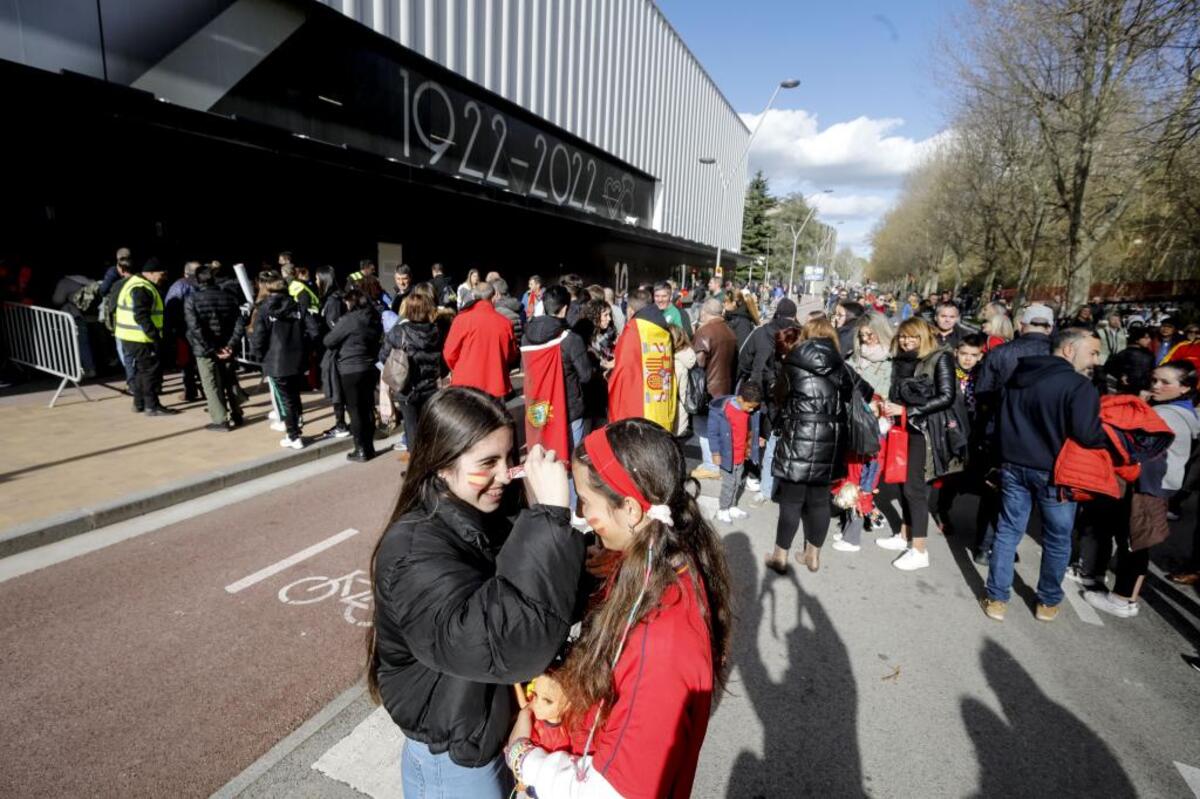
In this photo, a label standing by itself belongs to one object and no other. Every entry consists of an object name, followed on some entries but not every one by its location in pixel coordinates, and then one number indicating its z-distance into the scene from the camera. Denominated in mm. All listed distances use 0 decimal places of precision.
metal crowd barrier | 7785
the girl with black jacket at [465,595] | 1250
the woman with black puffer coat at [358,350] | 6391
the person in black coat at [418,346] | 6108
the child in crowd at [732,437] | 5695
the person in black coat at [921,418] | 4828
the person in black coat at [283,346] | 6738
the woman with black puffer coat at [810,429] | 4145
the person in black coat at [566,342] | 5176
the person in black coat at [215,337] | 7051
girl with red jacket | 1298
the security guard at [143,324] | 7445
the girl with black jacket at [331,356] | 6973
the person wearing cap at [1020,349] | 5109
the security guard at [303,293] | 8594
